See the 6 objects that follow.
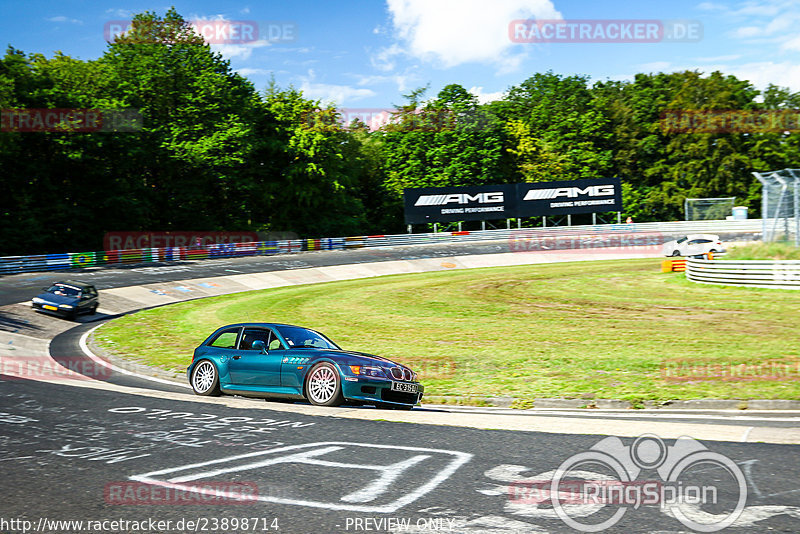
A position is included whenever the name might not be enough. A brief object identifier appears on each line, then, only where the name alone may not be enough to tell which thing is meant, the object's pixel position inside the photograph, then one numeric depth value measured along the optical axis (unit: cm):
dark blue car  2795
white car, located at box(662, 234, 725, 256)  4309
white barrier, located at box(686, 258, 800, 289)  2716
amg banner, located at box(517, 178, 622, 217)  6343
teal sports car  1130
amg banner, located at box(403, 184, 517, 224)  6159
